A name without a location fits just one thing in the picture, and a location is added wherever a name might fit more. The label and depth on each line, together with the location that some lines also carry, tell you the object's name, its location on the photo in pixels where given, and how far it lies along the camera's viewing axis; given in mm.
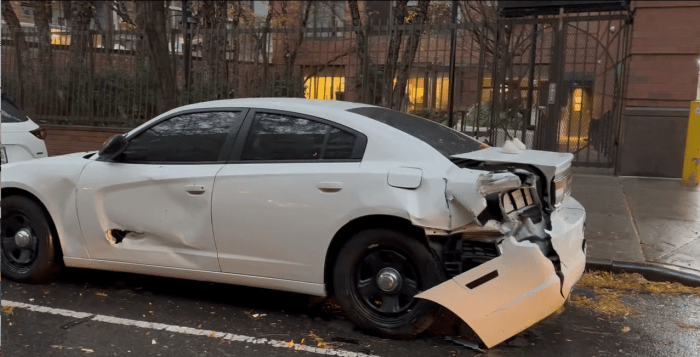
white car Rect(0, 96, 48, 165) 7453
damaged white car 3793
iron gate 11133
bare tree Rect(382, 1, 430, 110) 11727
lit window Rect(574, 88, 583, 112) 11198
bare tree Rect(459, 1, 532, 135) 11320
